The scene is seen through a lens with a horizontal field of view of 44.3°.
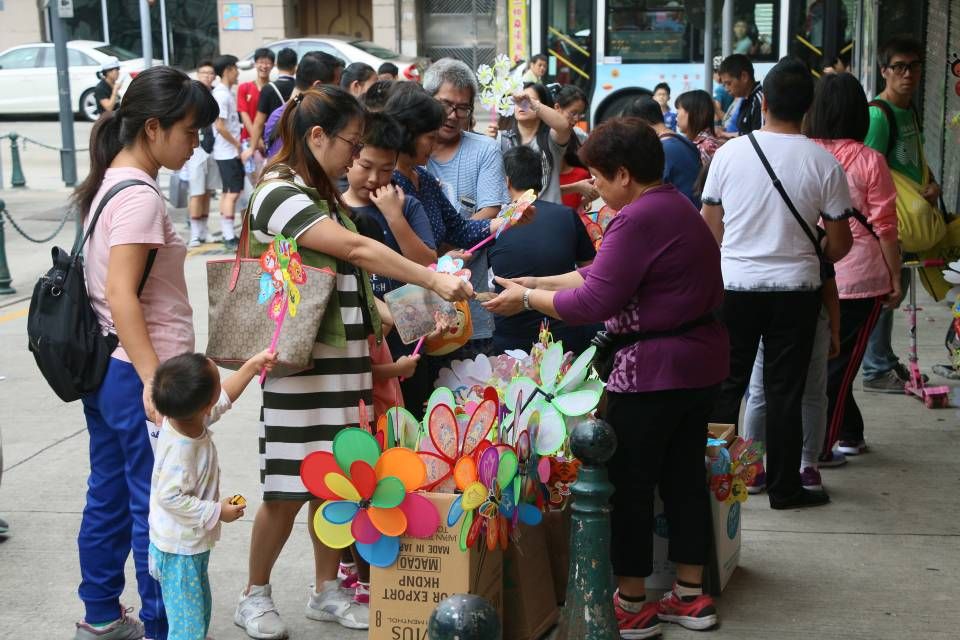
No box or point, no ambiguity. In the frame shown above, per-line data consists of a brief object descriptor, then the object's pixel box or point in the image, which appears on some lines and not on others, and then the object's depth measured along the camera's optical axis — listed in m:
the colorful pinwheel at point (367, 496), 3.48
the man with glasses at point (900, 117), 6.11
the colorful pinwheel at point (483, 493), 3.43
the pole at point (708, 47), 12.34
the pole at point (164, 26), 28.86
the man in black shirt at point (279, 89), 11.51
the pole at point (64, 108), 16.19
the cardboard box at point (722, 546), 4.16
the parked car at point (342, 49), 24.48
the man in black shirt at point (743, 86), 8.59
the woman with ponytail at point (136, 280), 3.36
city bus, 17.88
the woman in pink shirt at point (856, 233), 5.30
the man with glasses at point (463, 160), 4.97
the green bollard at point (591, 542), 3.29
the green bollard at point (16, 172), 16.03
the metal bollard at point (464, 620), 1.86
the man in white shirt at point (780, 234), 4.73
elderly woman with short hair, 3.68
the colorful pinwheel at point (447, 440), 3.55
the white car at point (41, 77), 24.78
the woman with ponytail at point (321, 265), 3.55
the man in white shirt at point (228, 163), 12.16
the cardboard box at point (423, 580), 3.52
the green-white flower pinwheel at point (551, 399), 3.76
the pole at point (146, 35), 16.64
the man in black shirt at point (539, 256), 4.70
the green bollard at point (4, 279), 10.03
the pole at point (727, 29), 12.09
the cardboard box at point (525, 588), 3.80
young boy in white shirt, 3.30
